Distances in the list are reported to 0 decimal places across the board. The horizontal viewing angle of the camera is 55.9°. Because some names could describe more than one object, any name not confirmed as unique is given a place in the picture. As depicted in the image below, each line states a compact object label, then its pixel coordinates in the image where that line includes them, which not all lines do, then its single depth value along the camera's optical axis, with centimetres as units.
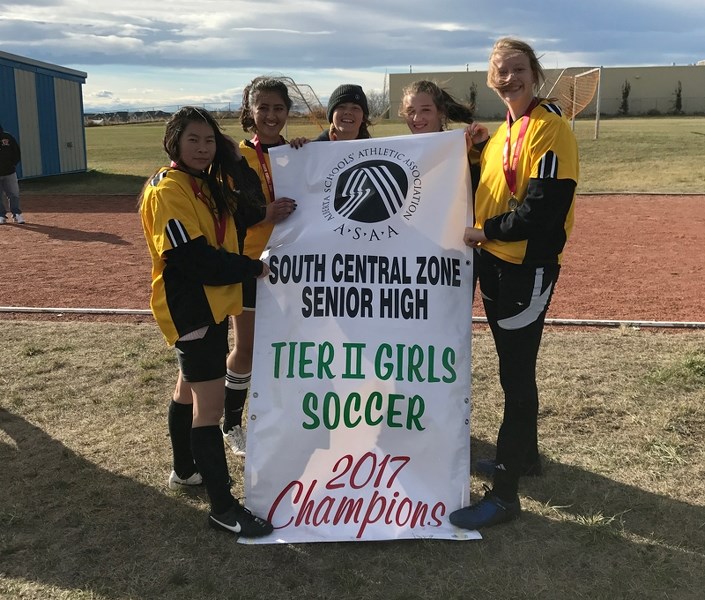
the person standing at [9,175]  1281
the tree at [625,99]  6287
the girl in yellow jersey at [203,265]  274
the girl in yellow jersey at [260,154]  331
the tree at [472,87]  6275
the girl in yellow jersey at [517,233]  277
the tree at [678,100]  6171
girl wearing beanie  351
